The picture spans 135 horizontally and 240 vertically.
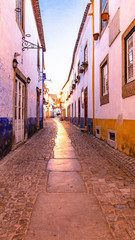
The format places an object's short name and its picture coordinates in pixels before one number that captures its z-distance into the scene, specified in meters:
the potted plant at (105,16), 7.07
